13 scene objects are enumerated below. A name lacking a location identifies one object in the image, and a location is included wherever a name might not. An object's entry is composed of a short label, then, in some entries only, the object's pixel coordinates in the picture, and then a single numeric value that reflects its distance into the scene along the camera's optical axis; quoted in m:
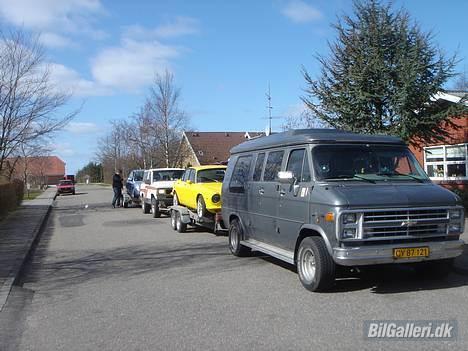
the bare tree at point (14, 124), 24.55
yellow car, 13.55
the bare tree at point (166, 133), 40.44
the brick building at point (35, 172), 65.25
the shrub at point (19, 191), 29.38
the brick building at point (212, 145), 55.38
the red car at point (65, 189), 52.20
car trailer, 13.61
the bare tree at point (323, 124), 17.59
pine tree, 15.62
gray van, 7.00
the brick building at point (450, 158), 18.22
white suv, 21.09
